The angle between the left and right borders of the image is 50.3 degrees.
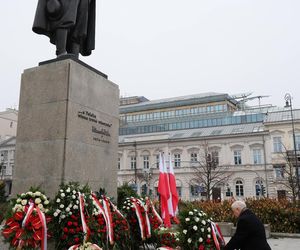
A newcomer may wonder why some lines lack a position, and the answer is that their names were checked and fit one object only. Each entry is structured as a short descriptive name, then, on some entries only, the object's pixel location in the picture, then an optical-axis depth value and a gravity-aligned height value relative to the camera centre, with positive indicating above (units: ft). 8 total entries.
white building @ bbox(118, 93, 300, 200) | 154.10 +18.48
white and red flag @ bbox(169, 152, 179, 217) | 35.29 -0.77
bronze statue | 24.43 +12.47
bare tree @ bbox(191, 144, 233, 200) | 158.71 +5.94
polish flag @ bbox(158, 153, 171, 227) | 33.76 -0.84
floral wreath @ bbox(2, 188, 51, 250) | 16.51 -2.17
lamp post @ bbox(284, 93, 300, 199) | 107.59 +28.82
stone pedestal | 21.76 +3.86
